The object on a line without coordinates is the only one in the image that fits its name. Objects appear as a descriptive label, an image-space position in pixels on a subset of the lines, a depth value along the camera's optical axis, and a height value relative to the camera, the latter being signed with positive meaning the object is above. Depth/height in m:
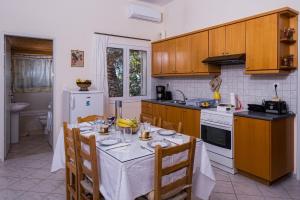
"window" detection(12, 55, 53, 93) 5.45 +0.55
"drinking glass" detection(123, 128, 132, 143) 2.07 -0.37
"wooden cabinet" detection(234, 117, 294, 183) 2.71 -0.62
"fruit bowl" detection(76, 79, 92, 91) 3.83 +0.20
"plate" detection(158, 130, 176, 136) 2.26 -0.36
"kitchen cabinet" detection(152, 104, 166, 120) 4.37 -0.27
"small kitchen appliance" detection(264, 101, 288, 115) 2.90 -0.13
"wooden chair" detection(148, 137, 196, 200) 1.55 -0.57
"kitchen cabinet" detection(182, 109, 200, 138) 3.64 -0.41
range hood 3.20 +0.55
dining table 1.53 -0.51
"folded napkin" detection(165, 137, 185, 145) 2.01 -0.39
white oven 3.12 -0.57
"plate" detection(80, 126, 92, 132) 2.45 -0.35
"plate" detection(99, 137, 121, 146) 1.91 -0.38
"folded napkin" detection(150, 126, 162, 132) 2.46 -0.35
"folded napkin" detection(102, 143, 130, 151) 1.85 -0.40
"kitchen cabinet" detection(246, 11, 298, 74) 2.82 +0.67
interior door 3.62 +0.02
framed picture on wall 4.09 +0.68
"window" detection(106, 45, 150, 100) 4.64 +0.52
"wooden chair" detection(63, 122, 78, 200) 1.99 -0.62
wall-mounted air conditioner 4.56 +1.70
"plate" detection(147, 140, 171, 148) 1.89 -0.39
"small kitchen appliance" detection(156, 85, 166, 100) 4.90 +0.09
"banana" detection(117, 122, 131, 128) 2.24 -0.28
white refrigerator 3.63 -0.13
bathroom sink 4.41 -0.21
